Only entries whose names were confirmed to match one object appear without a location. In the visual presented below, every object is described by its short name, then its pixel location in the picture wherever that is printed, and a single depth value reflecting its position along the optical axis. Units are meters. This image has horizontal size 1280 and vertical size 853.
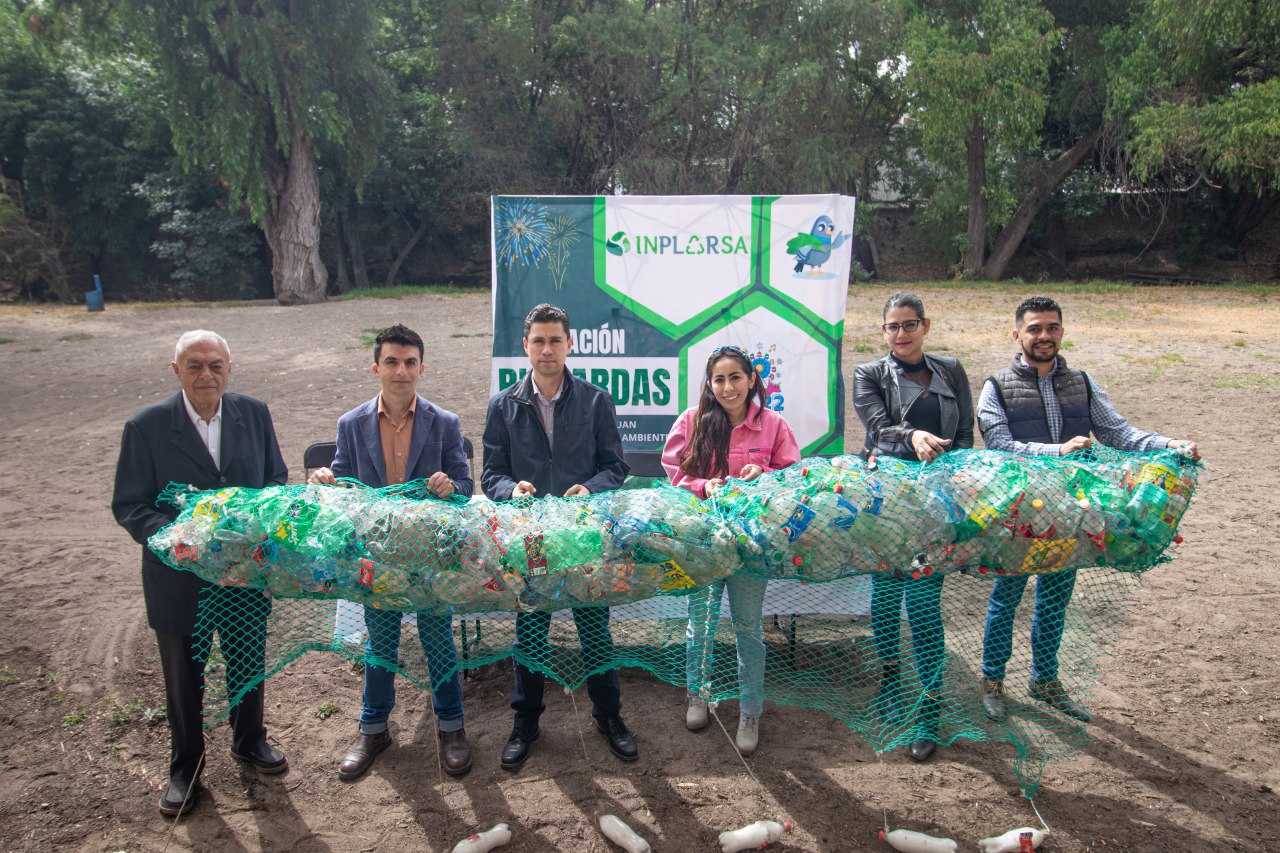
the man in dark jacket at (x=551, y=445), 3.77
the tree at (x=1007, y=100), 21.81
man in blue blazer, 3.60
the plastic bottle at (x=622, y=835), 3.16
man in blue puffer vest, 3.79
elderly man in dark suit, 3.29
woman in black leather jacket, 3.59
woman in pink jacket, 3.66
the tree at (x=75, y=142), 22.44
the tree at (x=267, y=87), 18.78
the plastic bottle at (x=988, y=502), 3.04
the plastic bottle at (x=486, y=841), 3.12
